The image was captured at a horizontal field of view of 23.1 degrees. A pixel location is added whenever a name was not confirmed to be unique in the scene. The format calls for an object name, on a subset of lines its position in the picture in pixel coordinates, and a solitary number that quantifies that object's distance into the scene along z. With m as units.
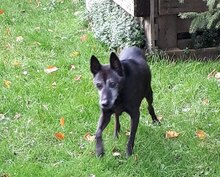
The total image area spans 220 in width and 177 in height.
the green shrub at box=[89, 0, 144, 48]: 6.91
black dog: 4.21
